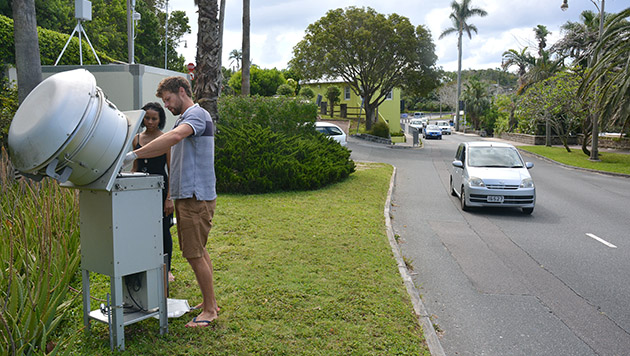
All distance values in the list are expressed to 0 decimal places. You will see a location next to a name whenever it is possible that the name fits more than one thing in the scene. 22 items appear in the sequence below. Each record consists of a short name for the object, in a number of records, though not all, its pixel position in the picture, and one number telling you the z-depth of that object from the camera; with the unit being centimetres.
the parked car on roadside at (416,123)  6386
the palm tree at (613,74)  2212
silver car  1149
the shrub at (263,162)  1207
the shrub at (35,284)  346
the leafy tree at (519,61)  5433
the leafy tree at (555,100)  2919
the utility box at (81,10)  1063
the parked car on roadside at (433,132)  5217
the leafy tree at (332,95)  5784
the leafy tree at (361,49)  3953
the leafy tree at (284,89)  4775
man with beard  412
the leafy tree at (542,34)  5594
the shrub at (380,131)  4188
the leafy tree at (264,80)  5453
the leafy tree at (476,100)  6794
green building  5678
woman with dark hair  489
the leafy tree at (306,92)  5206
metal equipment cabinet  360
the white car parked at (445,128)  6073
